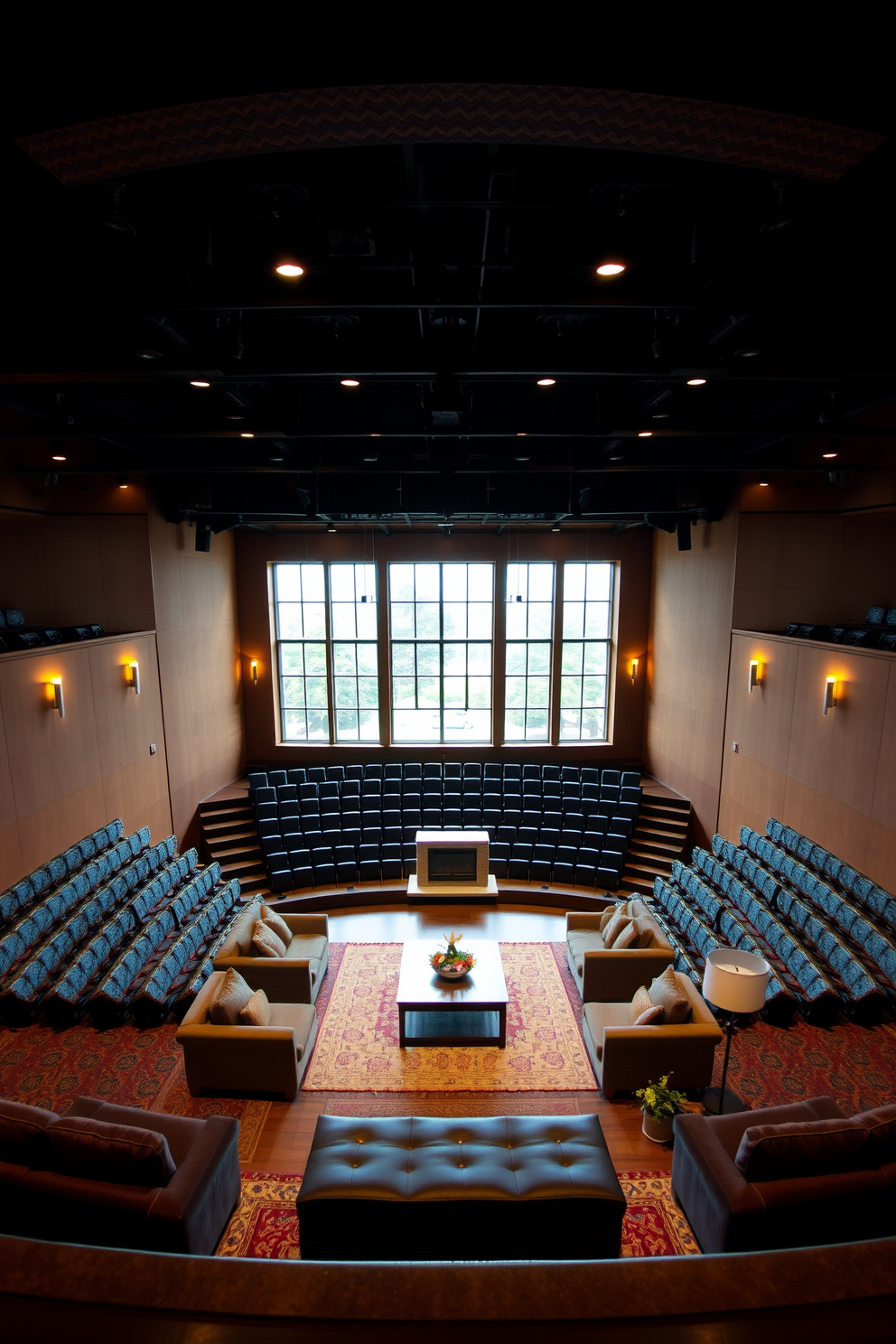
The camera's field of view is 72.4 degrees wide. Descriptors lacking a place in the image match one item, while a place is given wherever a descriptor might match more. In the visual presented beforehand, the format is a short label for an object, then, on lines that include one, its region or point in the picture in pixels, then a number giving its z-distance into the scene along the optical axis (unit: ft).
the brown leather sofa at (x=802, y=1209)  9.43
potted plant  13.26
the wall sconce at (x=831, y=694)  22.82
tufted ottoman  10.14
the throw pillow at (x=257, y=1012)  15.66
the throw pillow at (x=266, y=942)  19.20
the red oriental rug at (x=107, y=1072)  14.71
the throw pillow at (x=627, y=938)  19.34
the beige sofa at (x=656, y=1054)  15.03
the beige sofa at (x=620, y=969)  18.74
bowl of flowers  18.92
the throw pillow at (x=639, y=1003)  16.42
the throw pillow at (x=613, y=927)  20.16
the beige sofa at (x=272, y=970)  18.43
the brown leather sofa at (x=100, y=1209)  9.38
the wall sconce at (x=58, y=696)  22.86
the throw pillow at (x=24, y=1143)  9.76
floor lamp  12.45
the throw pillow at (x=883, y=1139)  9.72
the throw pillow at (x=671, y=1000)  15.49
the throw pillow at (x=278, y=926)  20.86
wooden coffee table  17.84
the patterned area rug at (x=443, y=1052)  16.30
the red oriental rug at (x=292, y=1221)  10.98
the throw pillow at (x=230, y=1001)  15.48
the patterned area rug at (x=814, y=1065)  14.73
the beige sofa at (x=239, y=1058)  15.06
